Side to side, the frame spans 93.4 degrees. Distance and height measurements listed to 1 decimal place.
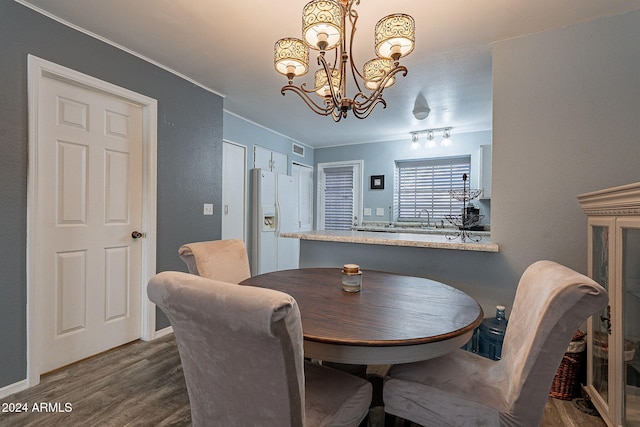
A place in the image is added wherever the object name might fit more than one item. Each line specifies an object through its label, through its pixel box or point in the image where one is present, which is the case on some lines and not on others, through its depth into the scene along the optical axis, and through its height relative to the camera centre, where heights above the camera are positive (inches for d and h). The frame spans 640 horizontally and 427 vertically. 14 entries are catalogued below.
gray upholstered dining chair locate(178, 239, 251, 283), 70.2 -11.9
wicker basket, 70.4 -36.8
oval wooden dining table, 38.5 -15.9
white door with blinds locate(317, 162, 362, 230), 207.8 +12.8
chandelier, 52.0 +31.6
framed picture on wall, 199.5 +20.7
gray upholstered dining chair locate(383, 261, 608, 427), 35.4 -23.5
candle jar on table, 59.8 -13.2
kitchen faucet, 186.2 -2.7
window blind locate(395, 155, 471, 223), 183.0 +17.8
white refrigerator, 159.9 -4.6
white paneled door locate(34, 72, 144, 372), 77.8 -3.2
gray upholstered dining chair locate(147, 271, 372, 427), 27.7 -14.6
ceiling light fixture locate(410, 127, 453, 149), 168.7 +45.1
